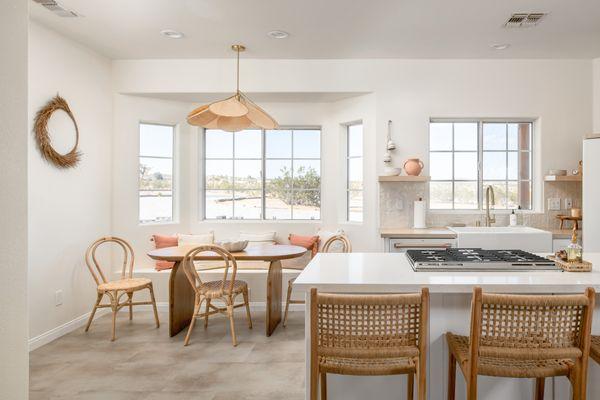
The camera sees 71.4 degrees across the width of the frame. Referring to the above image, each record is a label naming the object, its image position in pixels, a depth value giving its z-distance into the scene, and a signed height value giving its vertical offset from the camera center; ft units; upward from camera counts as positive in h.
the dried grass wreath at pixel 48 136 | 12.20 +1.75
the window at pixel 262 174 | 17.81 +0.96
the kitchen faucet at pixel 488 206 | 14.97 -0.33
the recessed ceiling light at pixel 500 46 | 13.87 +5.08
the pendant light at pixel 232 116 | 11.63 +2.32
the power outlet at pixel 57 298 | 12.92 -3.19
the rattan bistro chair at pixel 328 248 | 13.80 -1.75
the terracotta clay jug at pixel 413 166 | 15.01 +1.11
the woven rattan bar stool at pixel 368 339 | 5.48 -1.90
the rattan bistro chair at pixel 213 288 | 11.63 -2.68
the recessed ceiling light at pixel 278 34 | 12.92 +5.09
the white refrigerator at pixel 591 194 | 12.92 +0.13
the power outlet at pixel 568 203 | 15.57 -0.19
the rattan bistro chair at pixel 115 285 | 12.68 -2.78
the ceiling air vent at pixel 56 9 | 10.91 +5.08
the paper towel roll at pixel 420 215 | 15.16 -0.65
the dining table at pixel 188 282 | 12.64 -2.72
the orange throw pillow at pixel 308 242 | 16.24 -1.78
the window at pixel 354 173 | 16.92 +0.98
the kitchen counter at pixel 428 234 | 13.50 -1.19
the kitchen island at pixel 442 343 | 6.40 -2.31
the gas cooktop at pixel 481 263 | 7.04 -1.11
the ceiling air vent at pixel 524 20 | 11.68 +5.10
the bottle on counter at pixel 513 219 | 15.20 -0.78
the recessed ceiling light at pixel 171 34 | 12.96 +5.12
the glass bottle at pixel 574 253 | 7.03 -0.93
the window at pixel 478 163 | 16.12 +1.34
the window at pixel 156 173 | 16.63 +0.94
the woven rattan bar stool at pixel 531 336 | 5.24 -1.80
